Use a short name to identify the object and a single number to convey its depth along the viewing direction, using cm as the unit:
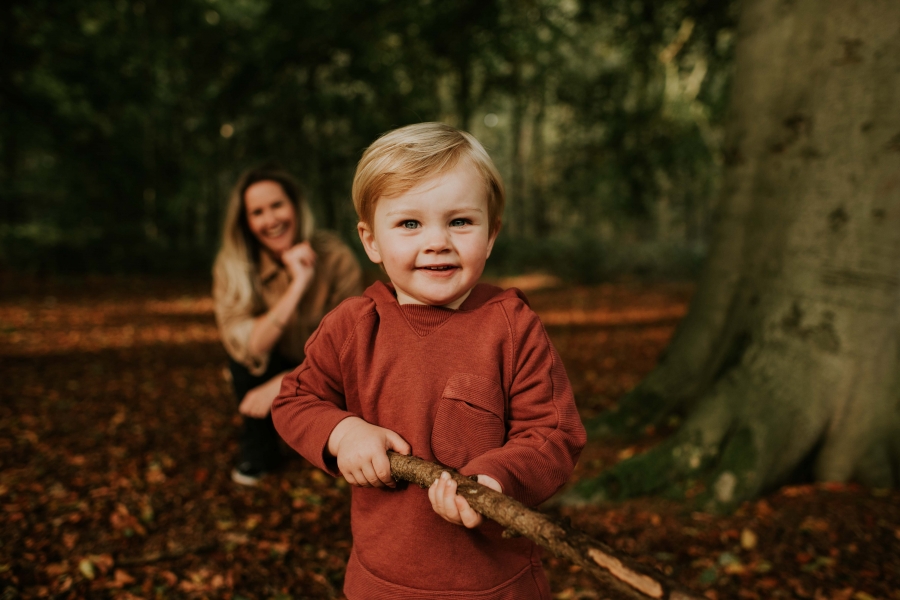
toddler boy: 145
